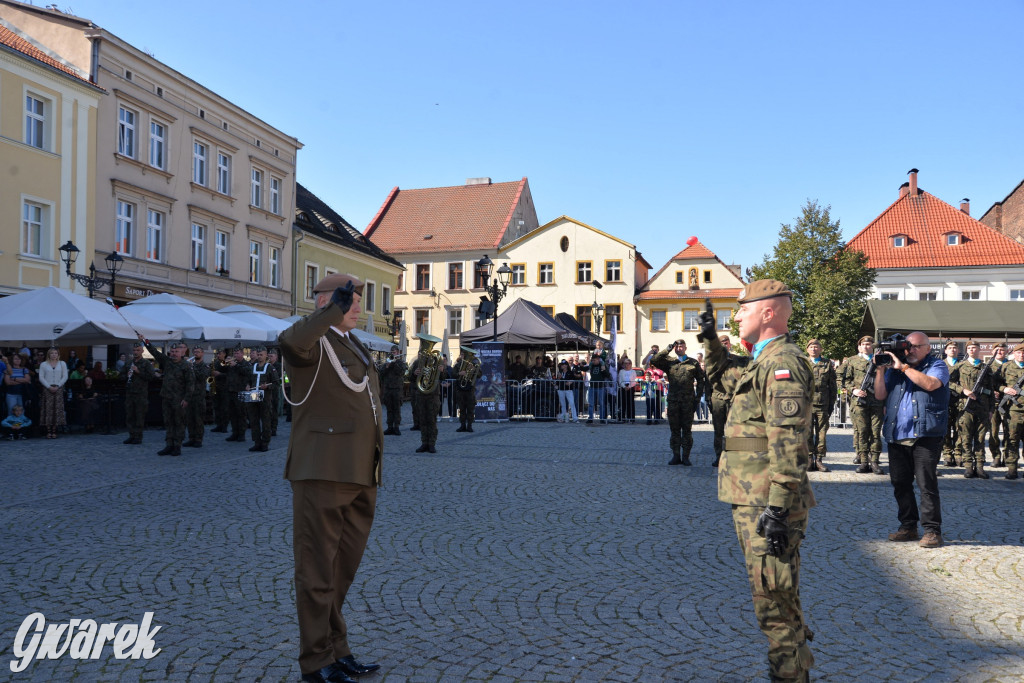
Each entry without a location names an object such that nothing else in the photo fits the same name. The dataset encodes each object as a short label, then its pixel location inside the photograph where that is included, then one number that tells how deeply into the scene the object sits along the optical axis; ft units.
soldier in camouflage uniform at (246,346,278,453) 46.32
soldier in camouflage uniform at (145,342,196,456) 43.24
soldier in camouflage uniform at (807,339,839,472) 41.83
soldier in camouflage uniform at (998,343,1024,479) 37.99
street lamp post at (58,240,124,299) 62.39
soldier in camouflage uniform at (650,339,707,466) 41.09
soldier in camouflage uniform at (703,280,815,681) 11.53
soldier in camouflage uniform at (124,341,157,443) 49.37
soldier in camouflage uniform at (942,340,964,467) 43.08
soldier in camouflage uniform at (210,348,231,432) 55.52
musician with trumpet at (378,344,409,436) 59.11
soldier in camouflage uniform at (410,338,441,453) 45.44
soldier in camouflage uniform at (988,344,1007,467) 40.34
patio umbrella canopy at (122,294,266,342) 60.13
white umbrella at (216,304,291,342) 69.26
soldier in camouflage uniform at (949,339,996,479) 38.40
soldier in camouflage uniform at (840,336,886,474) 39.65
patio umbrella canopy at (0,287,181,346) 48.93
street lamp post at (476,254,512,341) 74.84
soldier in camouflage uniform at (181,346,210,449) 47.80
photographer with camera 23.16
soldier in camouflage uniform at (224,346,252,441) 50.98
